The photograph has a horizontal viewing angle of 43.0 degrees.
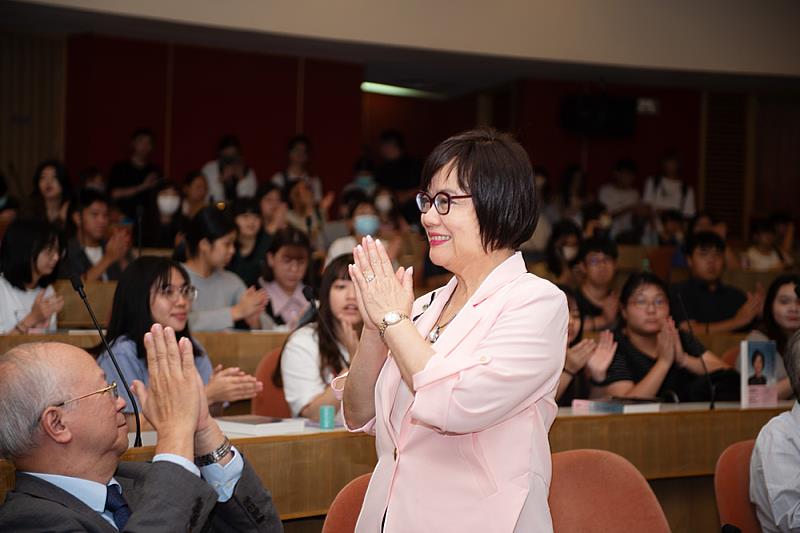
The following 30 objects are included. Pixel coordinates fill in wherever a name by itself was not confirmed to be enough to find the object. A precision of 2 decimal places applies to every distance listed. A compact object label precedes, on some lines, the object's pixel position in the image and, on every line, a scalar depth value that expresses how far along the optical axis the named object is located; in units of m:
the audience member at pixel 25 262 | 4.30
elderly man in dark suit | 1.68
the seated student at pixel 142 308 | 3.09
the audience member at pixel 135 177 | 7.83
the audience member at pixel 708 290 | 5.91
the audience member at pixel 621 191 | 9.92
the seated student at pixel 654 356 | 3.87
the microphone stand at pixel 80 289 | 2.38
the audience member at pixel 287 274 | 5.24
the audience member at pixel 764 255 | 8.23
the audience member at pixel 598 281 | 5.40
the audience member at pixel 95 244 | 5.60
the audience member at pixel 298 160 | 8.54
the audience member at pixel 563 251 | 6.37
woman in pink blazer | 1.66
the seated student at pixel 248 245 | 5.91
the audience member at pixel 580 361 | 3.68
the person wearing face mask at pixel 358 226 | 6.20
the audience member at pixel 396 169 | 9.16
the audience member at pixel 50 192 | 6.27
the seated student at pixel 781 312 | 4.16
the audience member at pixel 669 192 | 9.99
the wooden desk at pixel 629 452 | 2.59
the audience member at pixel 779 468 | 2.47
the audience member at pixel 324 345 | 3.54
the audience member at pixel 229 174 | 8.27
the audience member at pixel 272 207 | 6.68
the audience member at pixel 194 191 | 7.55
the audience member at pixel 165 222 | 6.68
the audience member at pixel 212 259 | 4.85
